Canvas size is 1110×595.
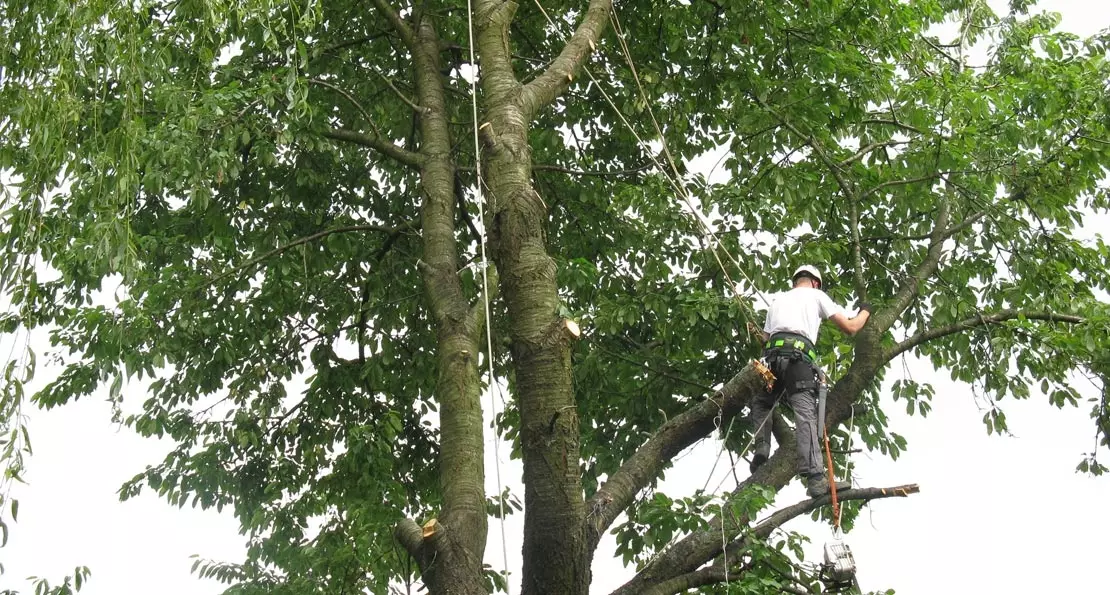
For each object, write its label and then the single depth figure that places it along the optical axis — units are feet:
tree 25.49
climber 21.70
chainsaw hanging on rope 19.66
